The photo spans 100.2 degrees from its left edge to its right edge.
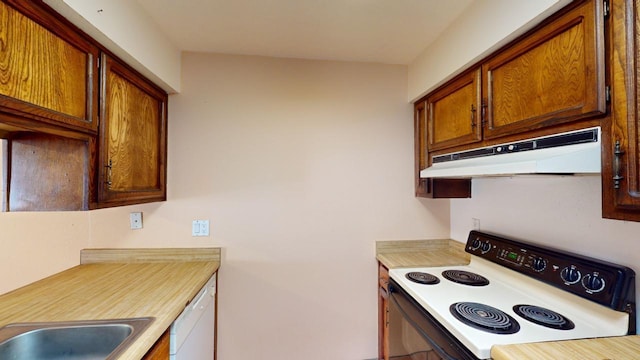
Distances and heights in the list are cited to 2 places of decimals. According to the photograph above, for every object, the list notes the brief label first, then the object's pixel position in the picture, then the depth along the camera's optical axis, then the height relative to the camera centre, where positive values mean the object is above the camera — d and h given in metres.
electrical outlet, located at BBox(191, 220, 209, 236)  1.92 -0.30
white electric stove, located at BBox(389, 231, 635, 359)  1.00 -0.54
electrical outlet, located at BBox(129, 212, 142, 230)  1.88 -0.24
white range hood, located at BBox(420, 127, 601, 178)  0.87 +0.12
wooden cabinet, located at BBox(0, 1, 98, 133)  0.89 +0.44
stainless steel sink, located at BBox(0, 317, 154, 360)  1.03 -0.60
